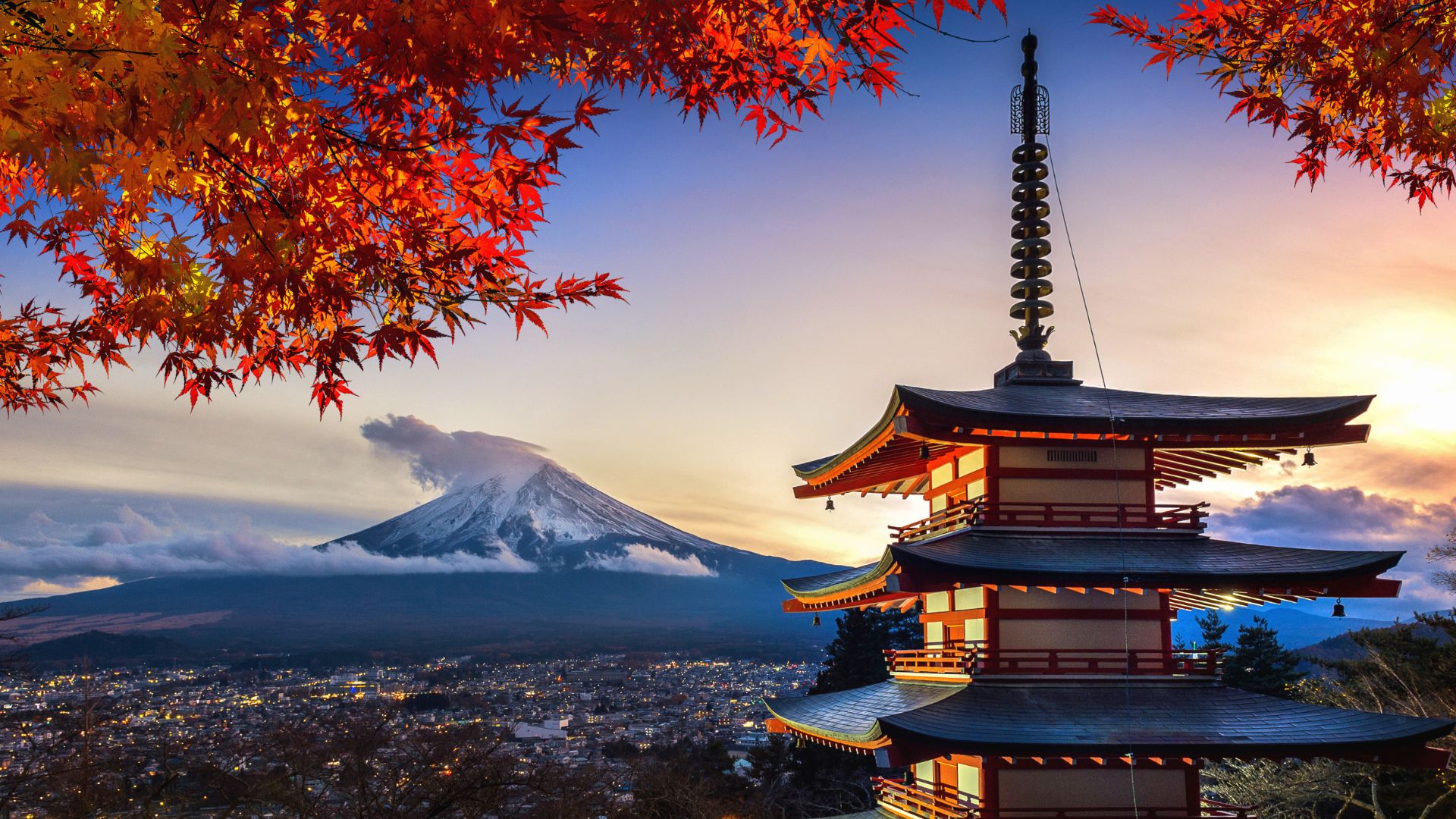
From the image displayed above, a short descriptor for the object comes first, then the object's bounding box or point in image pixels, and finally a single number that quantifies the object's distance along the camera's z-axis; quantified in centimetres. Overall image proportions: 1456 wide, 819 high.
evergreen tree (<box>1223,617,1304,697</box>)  3738
